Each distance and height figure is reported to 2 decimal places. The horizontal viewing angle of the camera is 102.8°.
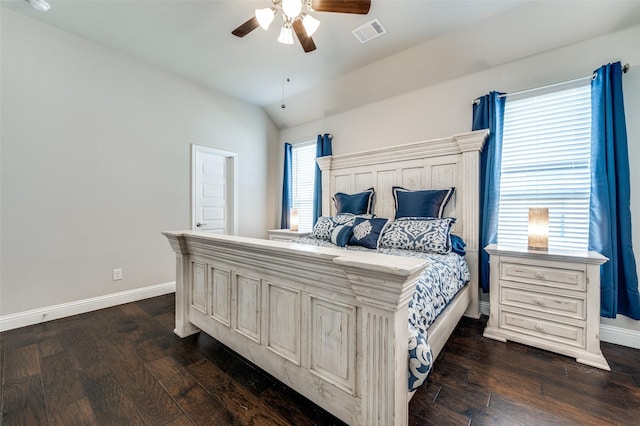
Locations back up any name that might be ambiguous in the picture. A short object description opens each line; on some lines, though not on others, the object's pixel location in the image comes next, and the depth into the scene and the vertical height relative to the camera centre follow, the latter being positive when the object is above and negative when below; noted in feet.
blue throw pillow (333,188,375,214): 10.80 +0.35
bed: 3.37 -1.83
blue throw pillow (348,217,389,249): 8.27 -0.70
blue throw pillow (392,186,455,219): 9.04 +0.35
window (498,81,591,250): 7.61 +1.55
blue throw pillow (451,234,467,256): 8.42 -1.12
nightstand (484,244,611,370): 6.18 -2.30
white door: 12.50 +1.04
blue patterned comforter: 3.66 -1.79
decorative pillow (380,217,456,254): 7.97 -0.76
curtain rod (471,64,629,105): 6.98 +3.98
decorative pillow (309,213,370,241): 9.62 -0.52
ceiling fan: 5.81 +4.81
